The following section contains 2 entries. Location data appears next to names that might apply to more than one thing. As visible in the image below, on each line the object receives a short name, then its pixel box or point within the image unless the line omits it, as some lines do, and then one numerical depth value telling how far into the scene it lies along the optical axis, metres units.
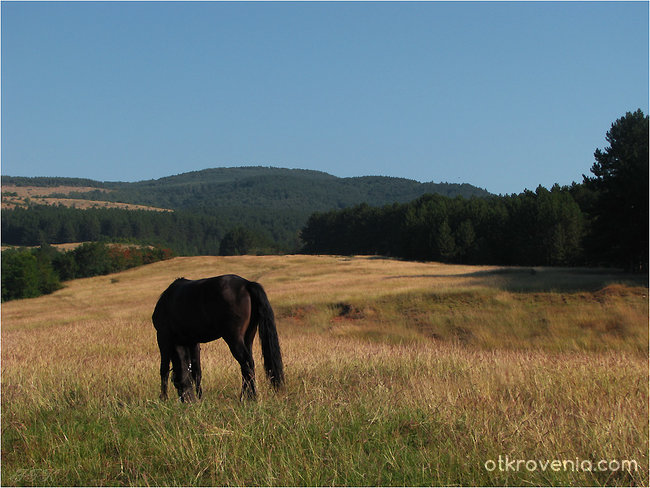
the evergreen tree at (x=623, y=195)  83.00
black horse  13.16
